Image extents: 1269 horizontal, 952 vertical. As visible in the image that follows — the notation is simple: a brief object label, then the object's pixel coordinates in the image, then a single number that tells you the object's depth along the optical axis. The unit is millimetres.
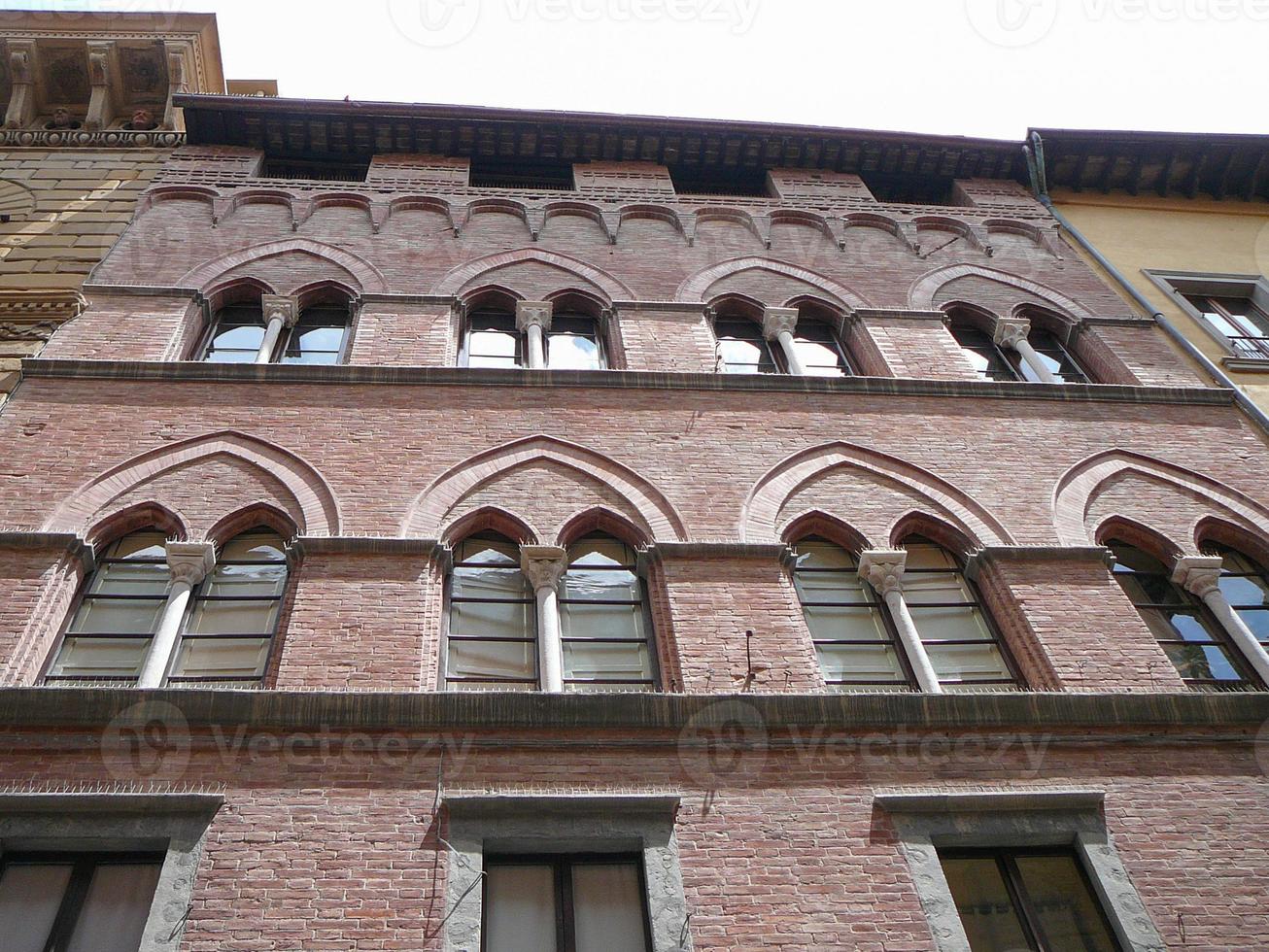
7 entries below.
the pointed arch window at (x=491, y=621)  7180
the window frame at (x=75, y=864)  5426
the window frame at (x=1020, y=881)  5797
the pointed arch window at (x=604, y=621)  7281
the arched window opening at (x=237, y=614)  7055
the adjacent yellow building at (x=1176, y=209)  12648
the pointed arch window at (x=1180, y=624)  7719
